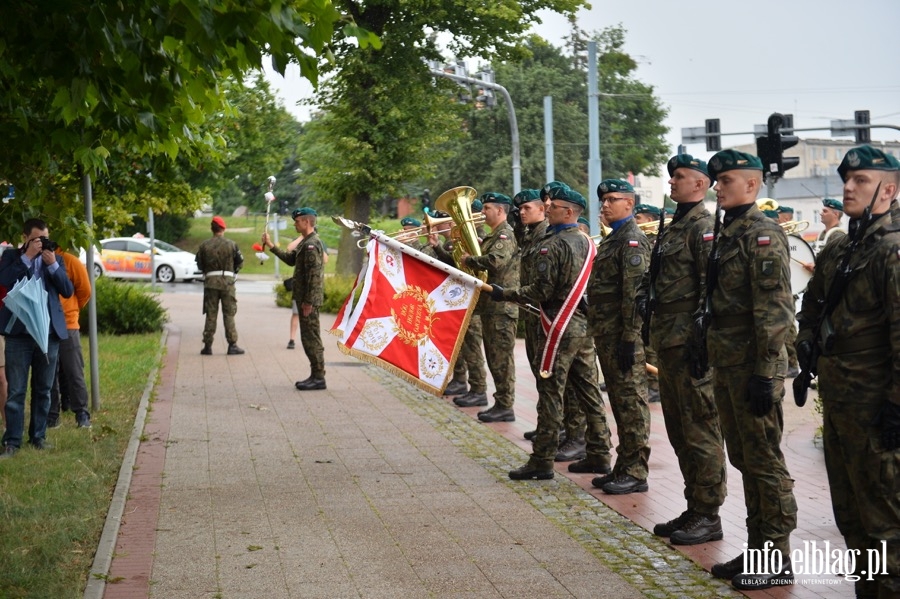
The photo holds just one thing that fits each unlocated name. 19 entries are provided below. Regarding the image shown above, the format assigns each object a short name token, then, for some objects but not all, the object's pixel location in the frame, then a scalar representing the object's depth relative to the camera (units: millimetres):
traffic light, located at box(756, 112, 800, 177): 16933
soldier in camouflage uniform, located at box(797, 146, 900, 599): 5215
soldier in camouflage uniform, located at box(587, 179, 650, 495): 8266
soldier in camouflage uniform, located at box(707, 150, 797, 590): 6164
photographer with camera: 10047
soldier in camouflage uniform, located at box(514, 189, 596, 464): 10023
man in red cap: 19281
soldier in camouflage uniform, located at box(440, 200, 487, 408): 13477
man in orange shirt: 11258
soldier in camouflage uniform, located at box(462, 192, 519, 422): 12234
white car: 45344
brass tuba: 11344
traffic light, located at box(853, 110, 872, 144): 27438
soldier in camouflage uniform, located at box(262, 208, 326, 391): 14508
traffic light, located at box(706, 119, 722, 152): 26922
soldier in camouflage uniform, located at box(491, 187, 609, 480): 9078
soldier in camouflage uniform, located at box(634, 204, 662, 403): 13034
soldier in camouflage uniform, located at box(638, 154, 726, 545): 7043
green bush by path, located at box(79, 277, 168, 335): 22453
